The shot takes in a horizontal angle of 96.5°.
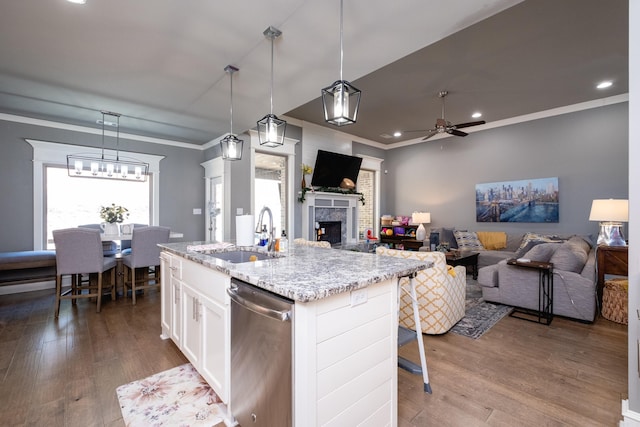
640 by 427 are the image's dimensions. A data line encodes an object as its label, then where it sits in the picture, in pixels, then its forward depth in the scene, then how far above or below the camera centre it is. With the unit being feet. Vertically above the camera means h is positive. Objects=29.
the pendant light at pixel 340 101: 5.67 +2.22
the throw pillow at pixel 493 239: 18.56 -1.82
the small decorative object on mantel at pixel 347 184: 22.16 +2.20
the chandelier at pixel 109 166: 13.84 +2.39
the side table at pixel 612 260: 10.21 -1.74
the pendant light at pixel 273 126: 7.49 +2.46
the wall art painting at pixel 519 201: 17.43 +0.73
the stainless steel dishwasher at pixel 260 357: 3.88 -2.20
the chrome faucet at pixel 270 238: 7.43 -0.68
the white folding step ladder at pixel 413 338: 6.11 -2.82
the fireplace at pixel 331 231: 21.06 -1.47
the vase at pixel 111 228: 13.16 -0.75
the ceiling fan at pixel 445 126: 14.21 +4.37
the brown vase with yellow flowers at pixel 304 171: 19.52 +2.87
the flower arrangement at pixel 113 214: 13.38 -0.09
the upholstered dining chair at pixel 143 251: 12.42 -1.74
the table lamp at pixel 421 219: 21.08 -0.55
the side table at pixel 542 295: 10.27 -3.12
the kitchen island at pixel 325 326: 3.71 -1.81
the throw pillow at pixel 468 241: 18.76 -1.93
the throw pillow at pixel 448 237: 20.02 -1.78
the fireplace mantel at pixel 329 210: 19.79 +0.15
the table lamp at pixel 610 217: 11.56 -0.21
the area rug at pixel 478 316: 9.51 -3.94
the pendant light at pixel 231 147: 9.68 +2.24
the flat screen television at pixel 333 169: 20.42 +3.28
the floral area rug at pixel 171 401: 5.58 -4.05
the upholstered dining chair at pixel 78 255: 10.96 -1.68
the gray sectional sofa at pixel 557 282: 10.14 -2.72
